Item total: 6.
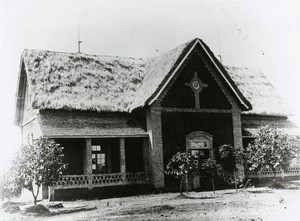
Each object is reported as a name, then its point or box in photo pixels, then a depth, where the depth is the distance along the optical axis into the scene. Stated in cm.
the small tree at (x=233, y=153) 2138
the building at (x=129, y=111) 2034
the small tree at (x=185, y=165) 1866
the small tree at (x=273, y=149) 1989
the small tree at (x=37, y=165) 1518
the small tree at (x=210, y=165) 1972
